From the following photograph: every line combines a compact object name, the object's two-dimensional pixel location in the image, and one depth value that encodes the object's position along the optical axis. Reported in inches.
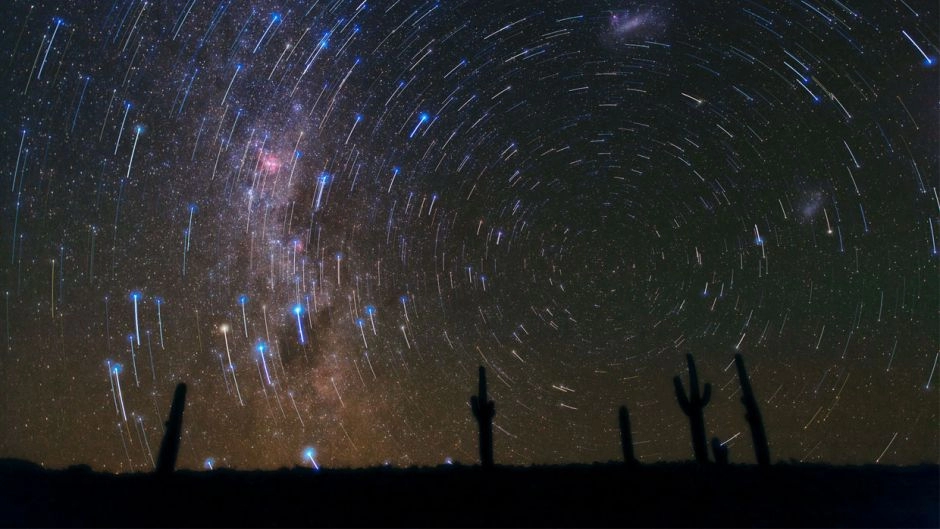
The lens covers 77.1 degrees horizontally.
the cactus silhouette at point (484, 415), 453.1
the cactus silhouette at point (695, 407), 489.4
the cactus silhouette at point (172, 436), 403.5
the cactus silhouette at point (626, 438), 494.9
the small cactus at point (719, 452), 477.1
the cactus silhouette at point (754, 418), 429.1
